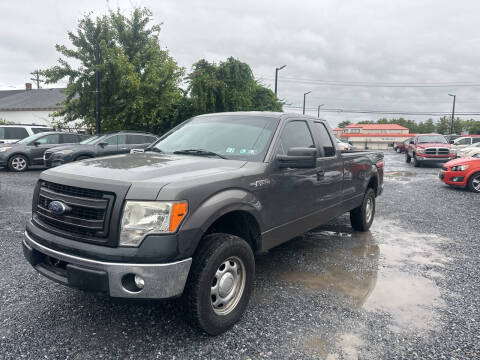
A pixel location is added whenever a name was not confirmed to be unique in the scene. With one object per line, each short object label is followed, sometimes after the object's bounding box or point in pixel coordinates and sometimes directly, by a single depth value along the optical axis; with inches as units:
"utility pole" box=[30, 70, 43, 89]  2274.9
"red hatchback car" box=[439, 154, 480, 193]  428.8
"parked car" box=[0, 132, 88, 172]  525.3
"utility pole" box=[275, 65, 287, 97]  1102.4
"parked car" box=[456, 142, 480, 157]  705.1
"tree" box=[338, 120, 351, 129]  5745.1
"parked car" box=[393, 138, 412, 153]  1462.2
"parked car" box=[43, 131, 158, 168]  462.9
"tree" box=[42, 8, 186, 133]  693.3
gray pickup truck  96.2
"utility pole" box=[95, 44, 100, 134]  687.4
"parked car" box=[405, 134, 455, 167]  757.3
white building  1541.6
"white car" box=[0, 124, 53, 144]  609.3
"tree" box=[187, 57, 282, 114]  714.2
